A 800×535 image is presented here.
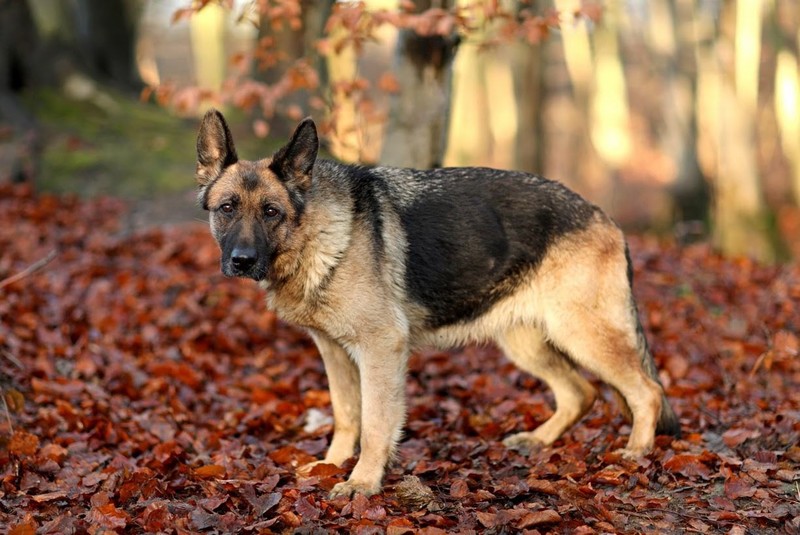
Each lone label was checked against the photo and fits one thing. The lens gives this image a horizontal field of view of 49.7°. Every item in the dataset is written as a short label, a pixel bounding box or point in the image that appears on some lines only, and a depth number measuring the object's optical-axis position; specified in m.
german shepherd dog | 5.74
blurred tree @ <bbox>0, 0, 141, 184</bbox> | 14.85
